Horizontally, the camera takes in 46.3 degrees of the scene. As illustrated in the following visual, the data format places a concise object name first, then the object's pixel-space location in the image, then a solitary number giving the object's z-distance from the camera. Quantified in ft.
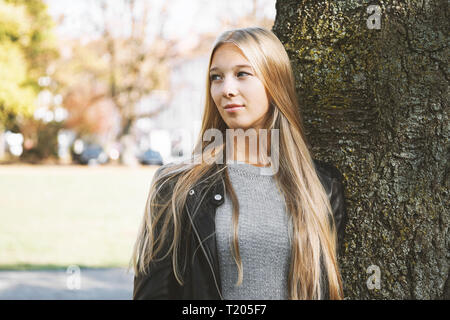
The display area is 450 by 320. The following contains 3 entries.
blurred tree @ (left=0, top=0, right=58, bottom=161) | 96.43
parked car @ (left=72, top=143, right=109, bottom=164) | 132.05
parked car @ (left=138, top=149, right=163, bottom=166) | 136.56
